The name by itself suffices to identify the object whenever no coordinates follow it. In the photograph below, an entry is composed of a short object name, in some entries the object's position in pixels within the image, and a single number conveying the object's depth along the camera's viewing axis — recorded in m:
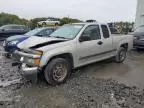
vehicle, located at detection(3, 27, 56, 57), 4.93
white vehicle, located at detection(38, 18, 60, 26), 15.30
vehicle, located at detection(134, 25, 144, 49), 5.67
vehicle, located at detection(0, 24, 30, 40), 8.67
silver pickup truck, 2.83
